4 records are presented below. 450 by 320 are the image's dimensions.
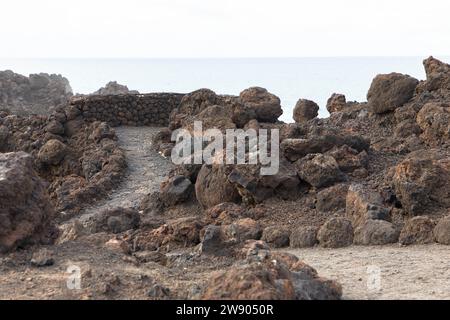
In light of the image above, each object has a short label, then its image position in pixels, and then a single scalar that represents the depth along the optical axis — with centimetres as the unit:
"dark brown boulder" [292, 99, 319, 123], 1784
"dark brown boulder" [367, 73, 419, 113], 1542
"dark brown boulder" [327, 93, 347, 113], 1892
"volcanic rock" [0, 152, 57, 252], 747
